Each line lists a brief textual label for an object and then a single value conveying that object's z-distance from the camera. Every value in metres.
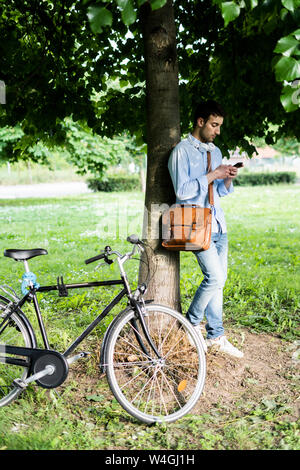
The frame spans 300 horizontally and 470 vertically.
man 3.23
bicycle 2.99
